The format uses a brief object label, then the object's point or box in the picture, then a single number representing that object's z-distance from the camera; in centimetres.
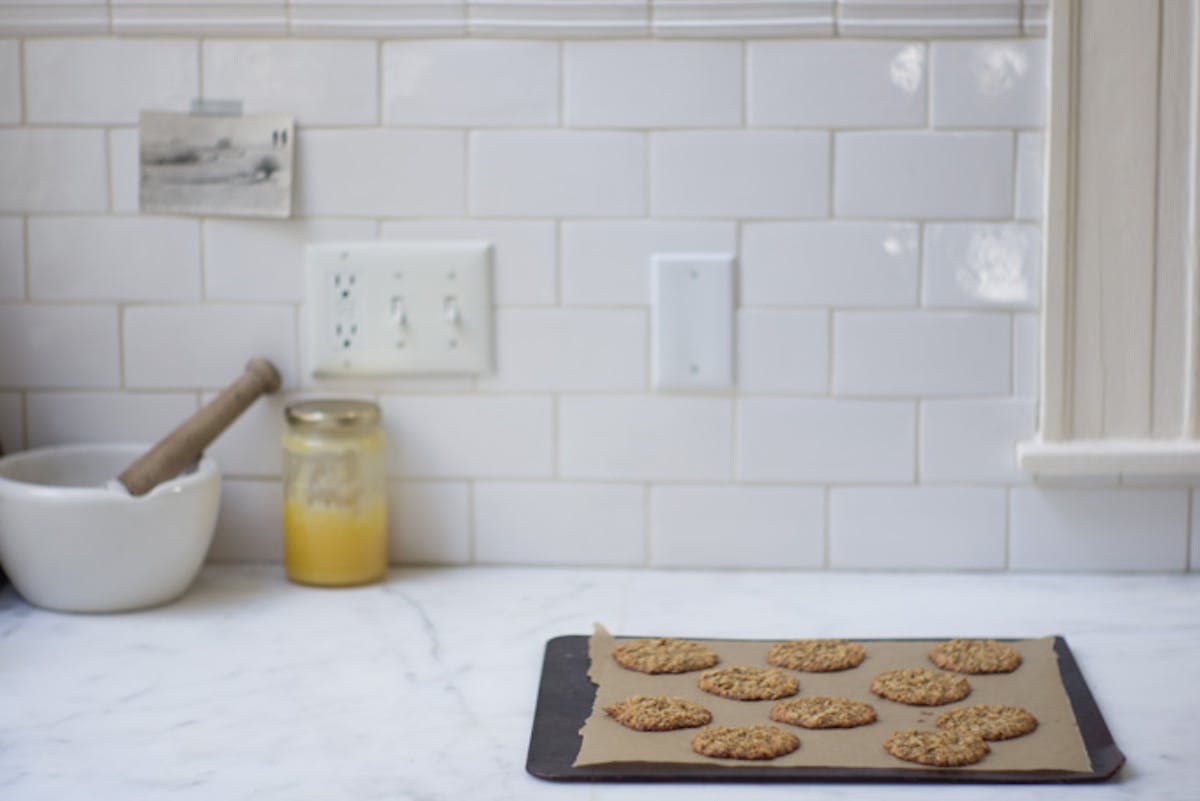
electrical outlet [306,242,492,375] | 214
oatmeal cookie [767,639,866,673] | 191
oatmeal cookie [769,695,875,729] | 180
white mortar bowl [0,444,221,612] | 198
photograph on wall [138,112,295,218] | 213
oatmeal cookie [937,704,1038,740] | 179
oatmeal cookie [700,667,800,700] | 185
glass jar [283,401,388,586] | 208
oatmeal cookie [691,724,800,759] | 175
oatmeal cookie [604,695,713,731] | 180
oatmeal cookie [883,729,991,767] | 174
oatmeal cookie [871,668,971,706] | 184
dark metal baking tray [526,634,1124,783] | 173
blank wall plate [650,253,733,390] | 213
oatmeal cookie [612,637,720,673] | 190
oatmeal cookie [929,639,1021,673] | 190
